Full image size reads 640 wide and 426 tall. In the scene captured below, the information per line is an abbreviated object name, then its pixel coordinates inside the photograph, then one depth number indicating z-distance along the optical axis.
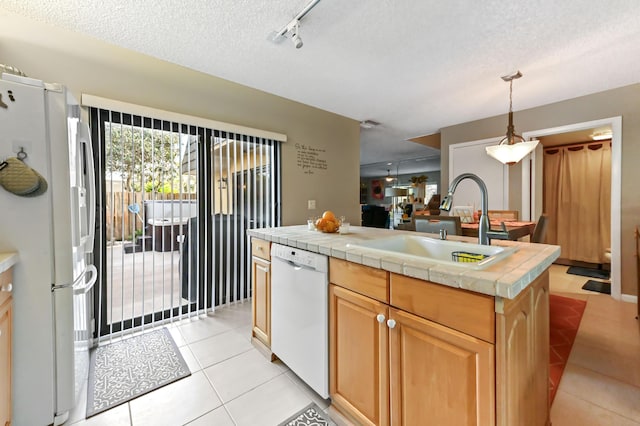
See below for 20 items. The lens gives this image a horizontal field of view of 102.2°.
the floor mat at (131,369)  1.52
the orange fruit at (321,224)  1.90
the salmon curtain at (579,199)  4.15
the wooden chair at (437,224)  2.47
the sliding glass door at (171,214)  2.10
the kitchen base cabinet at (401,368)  0.85
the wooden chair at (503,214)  3.48
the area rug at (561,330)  1.74
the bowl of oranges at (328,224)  1.89
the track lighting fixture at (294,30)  1.67
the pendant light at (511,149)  2.82
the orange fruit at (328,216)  1.92
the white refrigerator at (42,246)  1.18
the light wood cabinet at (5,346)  1.05
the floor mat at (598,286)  3.27
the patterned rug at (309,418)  1.33
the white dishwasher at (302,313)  1.38
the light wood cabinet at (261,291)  1.81
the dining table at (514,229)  2.55
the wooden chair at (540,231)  2.47
